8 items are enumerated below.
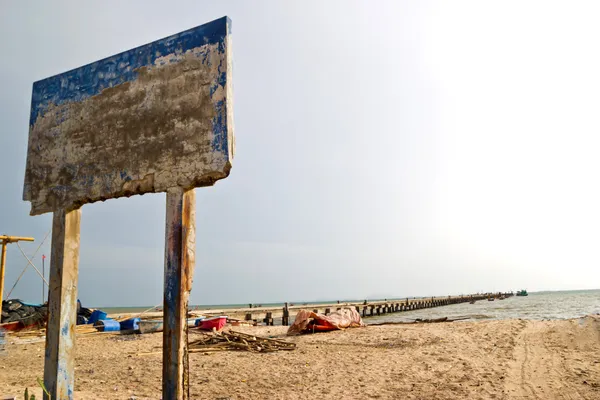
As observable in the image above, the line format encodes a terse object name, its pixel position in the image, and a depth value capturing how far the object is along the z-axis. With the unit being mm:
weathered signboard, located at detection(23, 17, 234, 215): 5508
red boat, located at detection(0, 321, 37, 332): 15296
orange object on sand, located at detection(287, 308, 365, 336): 16391
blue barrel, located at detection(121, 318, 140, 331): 16484
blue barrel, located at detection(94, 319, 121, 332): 16156
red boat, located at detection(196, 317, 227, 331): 16641
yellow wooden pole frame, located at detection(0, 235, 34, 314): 10273
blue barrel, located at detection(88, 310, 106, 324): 18172
